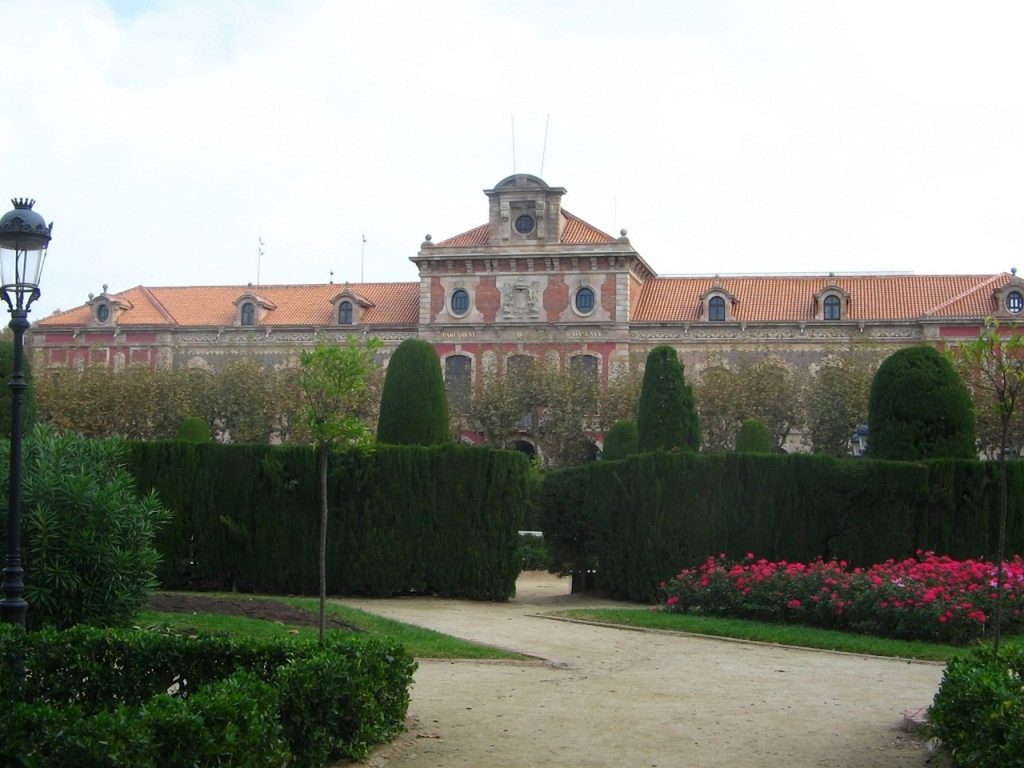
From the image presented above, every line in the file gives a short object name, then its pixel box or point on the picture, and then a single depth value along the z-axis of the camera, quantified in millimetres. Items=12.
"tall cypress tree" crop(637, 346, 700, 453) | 23547
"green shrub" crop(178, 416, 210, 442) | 33812
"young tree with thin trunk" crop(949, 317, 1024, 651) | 11000
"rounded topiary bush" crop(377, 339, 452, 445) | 23156
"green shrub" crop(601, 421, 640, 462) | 34844
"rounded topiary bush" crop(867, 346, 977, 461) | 20859
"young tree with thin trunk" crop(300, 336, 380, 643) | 12680
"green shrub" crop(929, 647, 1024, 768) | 7781
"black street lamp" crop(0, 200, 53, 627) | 10109
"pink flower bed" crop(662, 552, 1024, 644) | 16188
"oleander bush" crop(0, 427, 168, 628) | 12258
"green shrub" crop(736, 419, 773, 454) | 34375
